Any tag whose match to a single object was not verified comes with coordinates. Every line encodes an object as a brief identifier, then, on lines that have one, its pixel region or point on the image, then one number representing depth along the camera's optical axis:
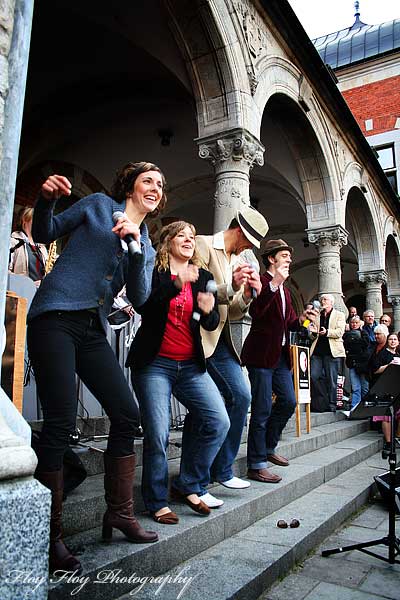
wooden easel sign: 5.81
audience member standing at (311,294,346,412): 7.67
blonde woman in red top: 2.75
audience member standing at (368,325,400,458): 8.22
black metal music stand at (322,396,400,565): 3.09
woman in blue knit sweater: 2.05
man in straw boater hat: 3.41
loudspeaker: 4.06
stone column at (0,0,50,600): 1.42
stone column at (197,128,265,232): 6.16
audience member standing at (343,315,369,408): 8.62
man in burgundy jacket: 3.96
